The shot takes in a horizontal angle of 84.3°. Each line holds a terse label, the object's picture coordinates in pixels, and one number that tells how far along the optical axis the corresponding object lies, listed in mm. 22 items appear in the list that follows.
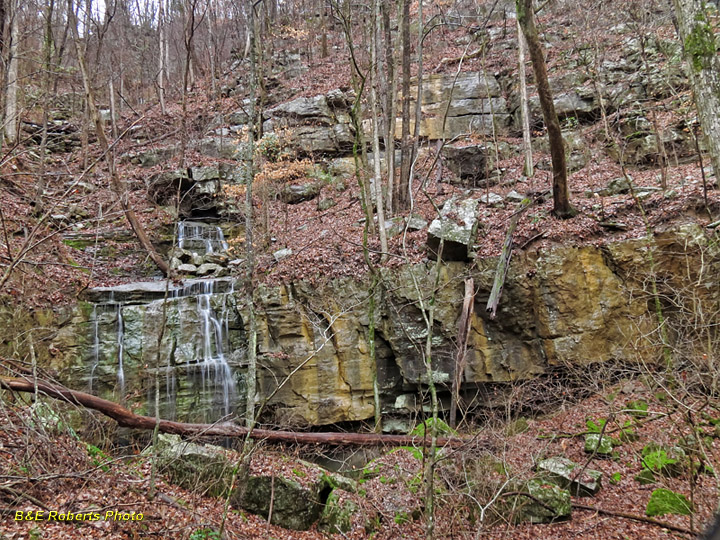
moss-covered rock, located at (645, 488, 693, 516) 5254
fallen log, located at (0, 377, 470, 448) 4758
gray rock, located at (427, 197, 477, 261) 9388
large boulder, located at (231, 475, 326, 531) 6027
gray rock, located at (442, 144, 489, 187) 14859
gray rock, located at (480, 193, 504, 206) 11344
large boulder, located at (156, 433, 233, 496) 6000
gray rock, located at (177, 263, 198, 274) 12414
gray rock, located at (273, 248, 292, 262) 11344
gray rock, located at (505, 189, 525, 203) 11141
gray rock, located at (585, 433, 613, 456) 6922
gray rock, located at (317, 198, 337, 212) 14709
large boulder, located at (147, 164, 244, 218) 15617
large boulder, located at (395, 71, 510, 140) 16891
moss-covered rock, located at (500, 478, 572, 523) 5754
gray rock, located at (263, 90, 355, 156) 17156
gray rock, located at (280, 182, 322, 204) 15703
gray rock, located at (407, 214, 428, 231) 11105
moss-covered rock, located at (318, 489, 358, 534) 5954
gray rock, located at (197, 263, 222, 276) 12555
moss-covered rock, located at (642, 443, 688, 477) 5992
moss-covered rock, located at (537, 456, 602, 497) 6200
